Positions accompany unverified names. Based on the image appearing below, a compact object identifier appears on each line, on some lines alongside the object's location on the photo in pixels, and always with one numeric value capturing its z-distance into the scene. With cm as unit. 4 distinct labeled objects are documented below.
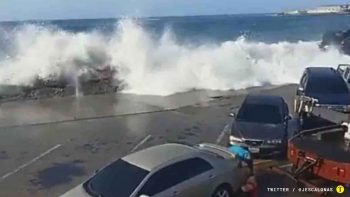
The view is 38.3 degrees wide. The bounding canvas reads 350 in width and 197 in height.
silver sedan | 838
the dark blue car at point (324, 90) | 1755
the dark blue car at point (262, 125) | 1322
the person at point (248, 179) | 981
